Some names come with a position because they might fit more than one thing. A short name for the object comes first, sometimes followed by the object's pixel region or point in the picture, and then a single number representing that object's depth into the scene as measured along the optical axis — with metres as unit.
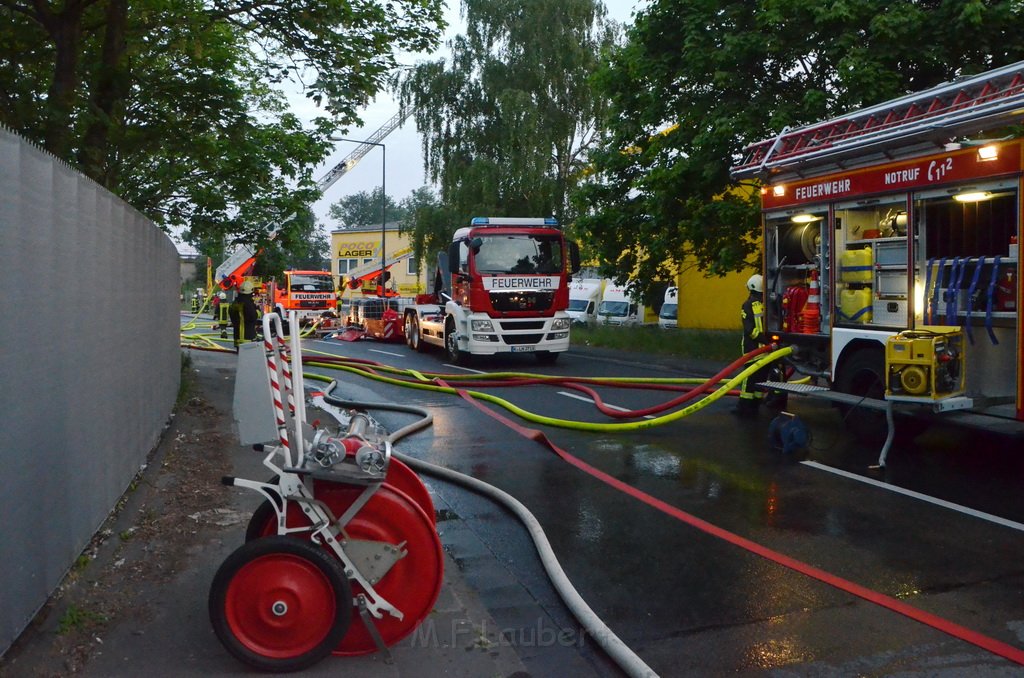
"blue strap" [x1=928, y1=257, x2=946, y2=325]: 8.45
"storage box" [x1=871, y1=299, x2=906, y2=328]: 8.98
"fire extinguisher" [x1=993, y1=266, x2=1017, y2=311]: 7.77
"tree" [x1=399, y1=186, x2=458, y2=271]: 33.66
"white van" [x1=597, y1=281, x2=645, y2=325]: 36.41
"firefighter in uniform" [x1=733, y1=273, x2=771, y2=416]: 11.14
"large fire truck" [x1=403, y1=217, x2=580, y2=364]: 18.52
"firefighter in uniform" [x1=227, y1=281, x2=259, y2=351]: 20.70
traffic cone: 10.28
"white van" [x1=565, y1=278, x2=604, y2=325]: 39.38
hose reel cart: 3.84
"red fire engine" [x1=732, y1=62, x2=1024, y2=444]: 7.89
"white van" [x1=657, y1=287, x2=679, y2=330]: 34.41
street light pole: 39.94
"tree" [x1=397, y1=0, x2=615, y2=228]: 32.06
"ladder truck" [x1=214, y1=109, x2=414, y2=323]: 30.30
